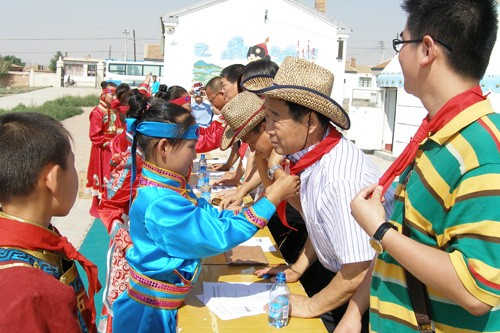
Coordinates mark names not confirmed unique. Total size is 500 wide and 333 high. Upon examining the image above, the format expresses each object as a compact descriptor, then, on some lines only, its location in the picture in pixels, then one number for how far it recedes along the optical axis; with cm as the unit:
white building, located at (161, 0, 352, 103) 1892
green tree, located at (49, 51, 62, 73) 8593
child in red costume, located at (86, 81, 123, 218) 638
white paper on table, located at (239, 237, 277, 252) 281
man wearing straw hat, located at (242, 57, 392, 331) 177
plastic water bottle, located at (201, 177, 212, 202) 400
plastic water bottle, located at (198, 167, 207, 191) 451
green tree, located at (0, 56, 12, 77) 5812
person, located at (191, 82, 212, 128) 853
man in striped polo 106
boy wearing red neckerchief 112
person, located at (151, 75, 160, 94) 970
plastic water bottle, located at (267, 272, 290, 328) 183
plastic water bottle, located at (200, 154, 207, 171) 543
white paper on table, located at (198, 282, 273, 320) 196
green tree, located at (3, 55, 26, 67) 10291
